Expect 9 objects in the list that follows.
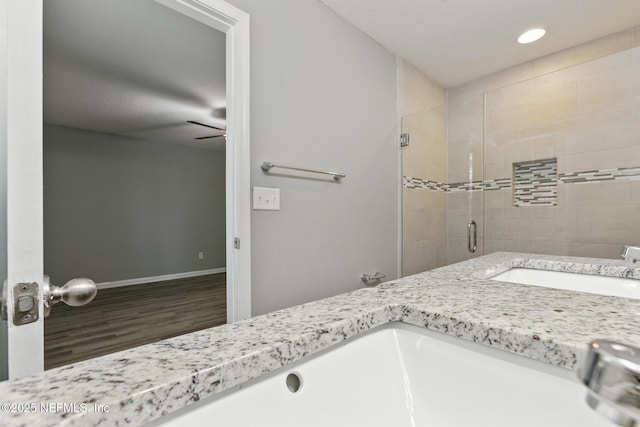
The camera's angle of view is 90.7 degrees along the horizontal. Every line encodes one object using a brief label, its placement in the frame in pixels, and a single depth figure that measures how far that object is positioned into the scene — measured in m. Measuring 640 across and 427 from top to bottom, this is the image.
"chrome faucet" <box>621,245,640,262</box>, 1.23
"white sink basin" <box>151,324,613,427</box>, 0.43
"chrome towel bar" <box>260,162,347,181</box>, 1.65
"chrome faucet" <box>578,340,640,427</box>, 0.21
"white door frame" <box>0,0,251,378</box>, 0.88
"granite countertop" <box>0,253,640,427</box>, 0.34
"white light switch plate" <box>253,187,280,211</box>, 1.62
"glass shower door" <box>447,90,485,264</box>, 2.68
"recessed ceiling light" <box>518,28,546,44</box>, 2.25
